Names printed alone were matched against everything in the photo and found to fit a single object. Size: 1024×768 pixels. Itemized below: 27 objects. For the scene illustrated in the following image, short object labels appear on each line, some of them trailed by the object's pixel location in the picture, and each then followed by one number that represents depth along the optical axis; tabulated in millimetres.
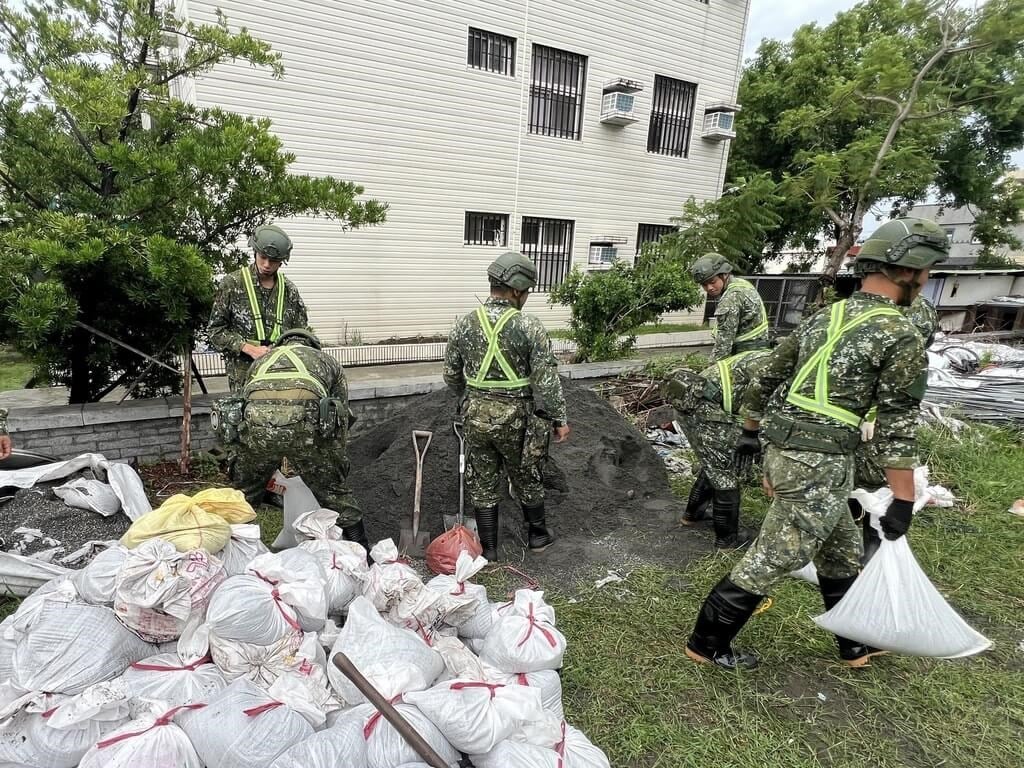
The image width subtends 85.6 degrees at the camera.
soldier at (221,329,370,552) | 2877
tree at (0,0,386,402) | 3279
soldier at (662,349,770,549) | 3701
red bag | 3180
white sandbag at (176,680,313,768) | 1585
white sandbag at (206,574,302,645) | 1967
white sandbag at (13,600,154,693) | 1793
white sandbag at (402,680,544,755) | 1711
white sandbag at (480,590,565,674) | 2127
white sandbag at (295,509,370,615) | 2471
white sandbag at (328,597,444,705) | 1841
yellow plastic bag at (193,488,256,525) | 2617
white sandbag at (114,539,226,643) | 2012
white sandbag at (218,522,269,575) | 2506
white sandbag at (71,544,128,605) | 2109
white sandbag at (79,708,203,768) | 1484
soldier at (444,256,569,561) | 3354
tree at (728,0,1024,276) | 9828
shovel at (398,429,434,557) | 3521
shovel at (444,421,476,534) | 3684
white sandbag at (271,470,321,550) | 3242
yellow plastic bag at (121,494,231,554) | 2344
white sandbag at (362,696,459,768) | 1625
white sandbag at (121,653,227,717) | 1797
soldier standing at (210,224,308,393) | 3564
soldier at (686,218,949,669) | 2209
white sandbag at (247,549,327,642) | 2197
